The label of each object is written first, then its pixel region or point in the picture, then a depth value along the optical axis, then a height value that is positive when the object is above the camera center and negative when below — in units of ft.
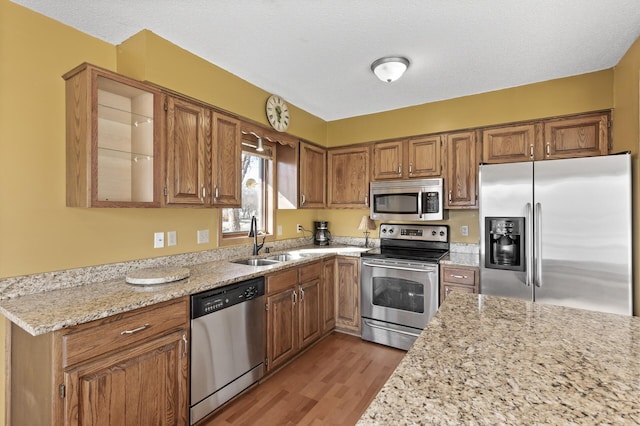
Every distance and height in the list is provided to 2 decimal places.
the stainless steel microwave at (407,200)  10.60 +0.48
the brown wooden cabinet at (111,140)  5.78 +1.54
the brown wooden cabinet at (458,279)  8.92 -1.97
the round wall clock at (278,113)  10.00 +3.40
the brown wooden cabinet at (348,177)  12.35 +1.49
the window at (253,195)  10.14 +0.65
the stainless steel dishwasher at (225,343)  6.33 -2.97
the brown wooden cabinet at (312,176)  11.78 +1.50
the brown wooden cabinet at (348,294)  10.92 -2.94
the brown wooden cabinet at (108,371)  4.48 -2.61
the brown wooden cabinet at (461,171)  10.20 +1.43
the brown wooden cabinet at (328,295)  10.69 -2.96
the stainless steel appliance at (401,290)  9.53 -2.53
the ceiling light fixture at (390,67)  7.77 +3.77
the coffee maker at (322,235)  13.35 -0.97
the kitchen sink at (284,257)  10.28 -1.50
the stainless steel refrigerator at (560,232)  6.83 -0.46
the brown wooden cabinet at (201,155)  7.11 +1.48
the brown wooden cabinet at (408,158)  10.91 +2.05
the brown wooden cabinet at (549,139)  8.65 +2.23
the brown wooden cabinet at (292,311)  8.26 -2.94
